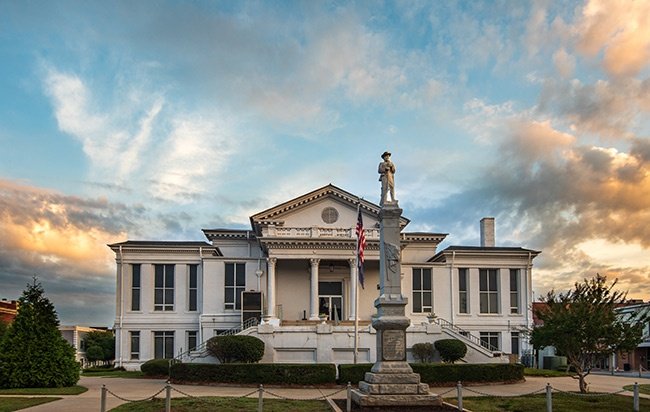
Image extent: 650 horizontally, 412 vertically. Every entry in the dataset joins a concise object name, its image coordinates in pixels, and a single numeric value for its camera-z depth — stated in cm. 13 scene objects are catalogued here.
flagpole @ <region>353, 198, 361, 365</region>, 3378
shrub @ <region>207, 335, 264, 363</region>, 3659
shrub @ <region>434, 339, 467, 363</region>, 3809
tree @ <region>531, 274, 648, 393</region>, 2667
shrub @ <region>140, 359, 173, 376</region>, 4025
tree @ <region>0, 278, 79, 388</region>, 2850
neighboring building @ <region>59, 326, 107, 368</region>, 8700
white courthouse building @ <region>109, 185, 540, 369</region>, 4641
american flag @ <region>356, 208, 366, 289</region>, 2945
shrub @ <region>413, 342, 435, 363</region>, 3894
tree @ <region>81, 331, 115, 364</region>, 6512
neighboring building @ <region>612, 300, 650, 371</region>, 6369
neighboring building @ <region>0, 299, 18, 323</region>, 7351
